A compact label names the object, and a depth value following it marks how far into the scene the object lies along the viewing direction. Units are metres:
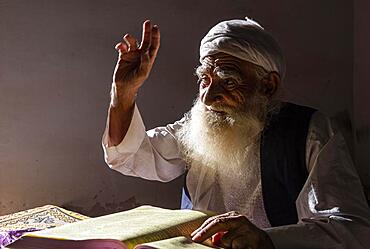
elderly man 2.36
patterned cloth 2.78
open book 1.95
